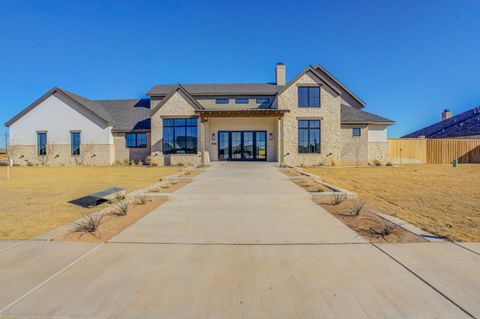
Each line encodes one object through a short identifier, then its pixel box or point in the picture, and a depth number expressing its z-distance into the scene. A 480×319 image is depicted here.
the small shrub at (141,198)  7.76
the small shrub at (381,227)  5.00
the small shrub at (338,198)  7.53
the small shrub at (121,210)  6.50
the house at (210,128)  23.53
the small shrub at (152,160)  24.08
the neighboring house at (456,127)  35.56
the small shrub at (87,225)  5.17
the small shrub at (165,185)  10.36
